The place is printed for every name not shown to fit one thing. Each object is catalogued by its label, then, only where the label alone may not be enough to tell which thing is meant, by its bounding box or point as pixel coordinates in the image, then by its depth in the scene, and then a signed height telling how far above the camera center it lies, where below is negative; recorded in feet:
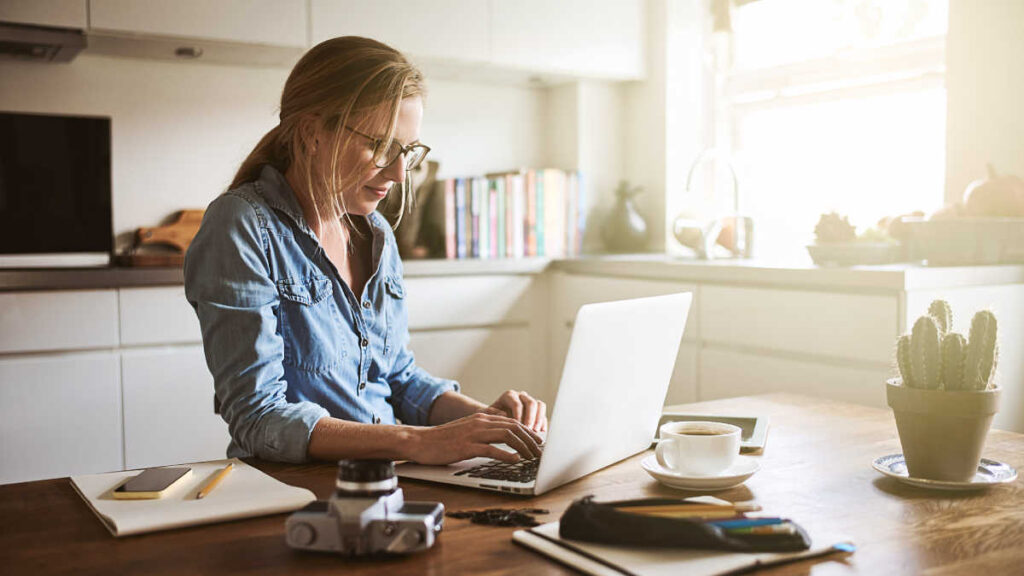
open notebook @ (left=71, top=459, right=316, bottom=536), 3.02 -0.87
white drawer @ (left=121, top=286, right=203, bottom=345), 9.28 -0.67
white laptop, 3.36 -0.60
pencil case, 2.70 -0.85
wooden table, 2.68 -0.92
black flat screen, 9.87 +0.74
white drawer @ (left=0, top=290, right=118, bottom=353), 8.78 -0.66
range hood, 8.95 +2.11
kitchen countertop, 7.86 -0.25
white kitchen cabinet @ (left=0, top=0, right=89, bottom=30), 8.87 +2.34
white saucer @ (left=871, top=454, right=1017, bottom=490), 3.45 -0.89
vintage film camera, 2.71 -0.81
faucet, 10.77 +0.18
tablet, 4.12 -0.87
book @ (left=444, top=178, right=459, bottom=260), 11.78 +0.36
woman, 3.91 -0.21
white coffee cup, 3.48 -0.77
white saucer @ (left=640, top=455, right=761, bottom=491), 3.43 -0.86
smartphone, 3.27 -0.84
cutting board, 10.50 +0.17
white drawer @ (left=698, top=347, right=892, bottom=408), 8.12 -1.26
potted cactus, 3.40 -0.56
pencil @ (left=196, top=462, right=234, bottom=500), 3.28 -0.85
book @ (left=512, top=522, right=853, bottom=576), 2.59 -0.90
